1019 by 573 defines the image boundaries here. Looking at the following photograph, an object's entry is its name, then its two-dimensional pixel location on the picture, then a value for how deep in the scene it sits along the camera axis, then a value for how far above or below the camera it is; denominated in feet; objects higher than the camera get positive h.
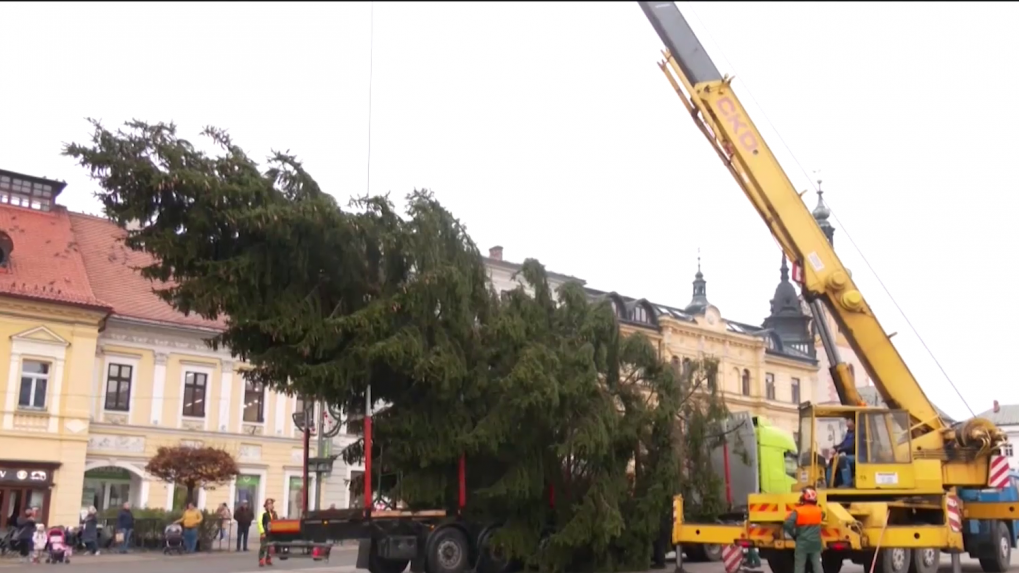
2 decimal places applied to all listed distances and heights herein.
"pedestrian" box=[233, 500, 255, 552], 93.56 -1.50
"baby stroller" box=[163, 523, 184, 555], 92.12 -3.46
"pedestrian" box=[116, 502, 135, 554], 93.83 -2.37
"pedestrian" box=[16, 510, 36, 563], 83.92 -2.93
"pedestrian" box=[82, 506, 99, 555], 90.22 -3.01
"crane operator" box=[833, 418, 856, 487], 55.78 +2.78
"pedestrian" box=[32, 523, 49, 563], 80.02 -3.38
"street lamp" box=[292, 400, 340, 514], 61.41 +4.08
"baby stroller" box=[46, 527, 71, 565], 79.71 -3.65
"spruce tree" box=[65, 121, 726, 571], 56.08 +9.10
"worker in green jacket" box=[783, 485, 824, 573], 49.37 -0.98
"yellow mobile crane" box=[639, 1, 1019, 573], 53.31 +3.68
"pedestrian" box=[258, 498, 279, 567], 73.07 -3.16
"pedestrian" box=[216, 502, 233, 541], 98.02 -1.50
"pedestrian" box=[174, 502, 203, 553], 91.71 -2.14
